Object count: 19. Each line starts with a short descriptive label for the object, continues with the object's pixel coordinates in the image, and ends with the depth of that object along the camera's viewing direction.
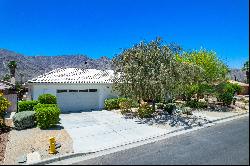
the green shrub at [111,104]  14.60
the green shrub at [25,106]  11.89
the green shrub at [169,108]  12.73
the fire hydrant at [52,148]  6.66
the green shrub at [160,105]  14.19
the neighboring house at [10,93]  13.33
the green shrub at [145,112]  11.79
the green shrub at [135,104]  13.70
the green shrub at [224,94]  14.99
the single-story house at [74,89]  13.56
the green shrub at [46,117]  9.42
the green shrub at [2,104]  9.42
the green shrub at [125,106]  13.12
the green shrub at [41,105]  10.74
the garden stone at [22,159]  6.14
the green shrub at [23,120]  9.41
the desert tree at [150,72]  10.85
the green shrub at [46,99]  12.40
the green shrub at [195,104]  15.27
